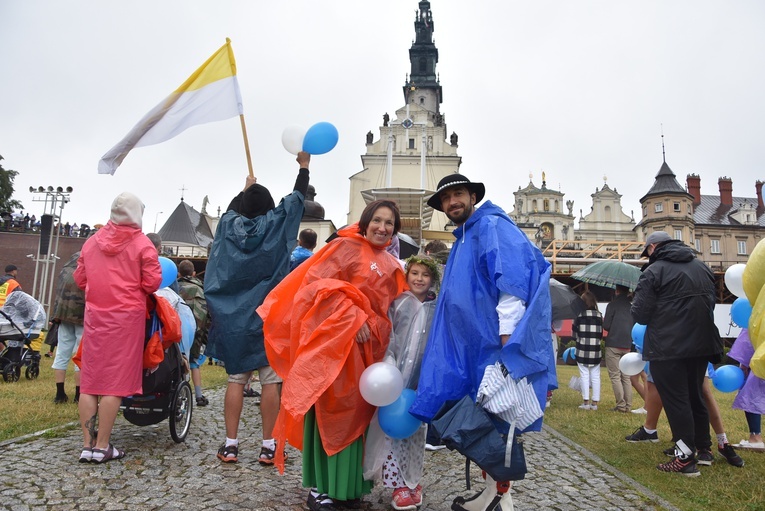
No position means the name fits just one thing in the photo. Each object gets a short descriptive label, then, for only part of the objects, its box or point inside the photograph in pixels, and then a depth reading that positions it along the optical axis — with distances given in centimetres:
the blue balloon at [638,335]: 577
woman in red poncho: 294
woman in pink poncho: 384
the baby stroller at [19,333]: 829
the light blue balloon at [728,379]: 497
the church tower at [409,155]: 5003
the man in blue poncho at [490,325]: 267
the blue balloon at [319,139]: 406
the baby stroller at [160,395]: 423
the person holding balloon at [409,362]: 306
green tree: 4484
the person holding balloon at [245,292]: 397
